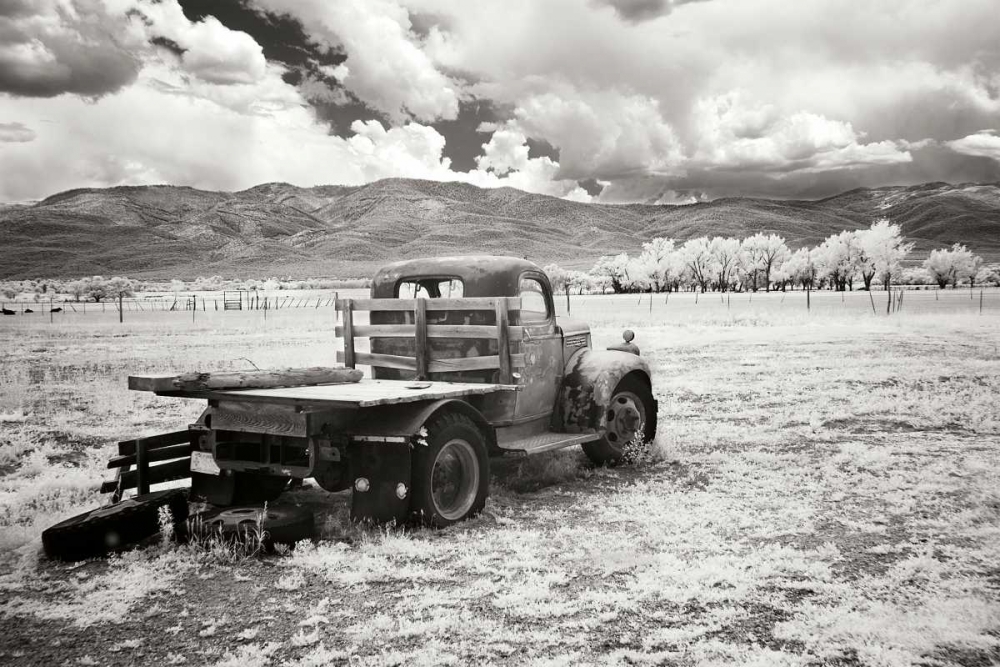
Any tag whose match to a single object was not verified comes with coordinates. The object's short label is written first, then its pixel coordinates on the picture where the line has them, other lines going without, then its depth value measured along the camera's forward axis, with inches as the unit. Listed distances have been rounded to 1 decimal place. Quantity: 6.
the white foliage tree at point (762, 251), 4783.5
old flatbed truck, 206.1
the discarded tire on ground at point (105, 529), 197.0
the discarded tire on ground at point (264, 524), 204.8
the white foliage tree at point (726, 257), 4677.7
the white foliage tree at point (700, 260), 4690.0
